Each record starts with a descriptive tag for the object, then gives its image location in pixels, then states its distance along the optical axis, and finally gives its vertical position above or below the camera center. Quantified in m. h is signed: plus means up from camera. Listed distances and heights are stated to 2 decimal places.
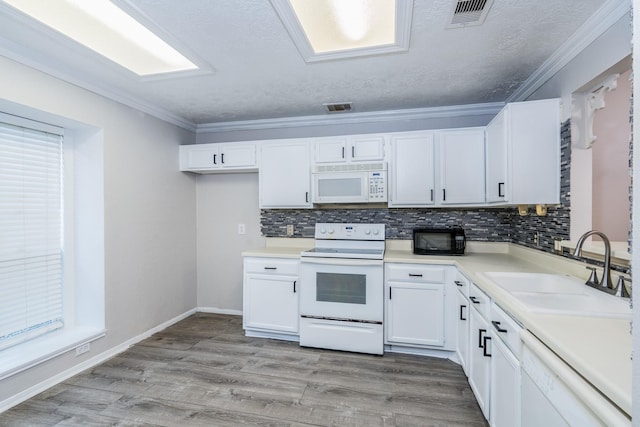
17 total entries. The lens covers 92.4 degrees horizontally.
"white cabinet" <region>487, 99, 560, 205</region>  2.08 +0.40
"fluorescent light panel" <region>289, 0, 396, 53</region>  1.75 +1.15
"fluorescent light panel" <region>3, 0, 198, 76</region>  1.73 +1.15
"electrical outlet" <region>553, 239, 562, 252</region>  2.09 -0.25
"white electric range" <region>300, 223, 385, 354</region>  2.67 -0.81
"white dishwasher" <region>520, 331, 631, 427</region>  0.80 -0.58
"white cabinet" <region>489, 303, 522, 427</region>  1.35 -0.77
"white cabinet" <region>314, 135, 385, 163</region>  2.98 +0.61
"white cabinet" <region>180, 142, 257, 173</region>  3.30 +0.59
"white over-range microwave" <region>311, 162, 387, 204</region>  2.95 +0.27
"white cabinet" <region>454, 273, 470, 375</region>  2.23 -0.86
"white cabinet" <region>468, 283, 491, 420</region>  1.75 -0.86
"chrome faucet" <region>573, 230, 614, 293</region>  1.51 -0.26
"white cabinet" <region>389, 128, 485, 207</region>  2.78 +0.39
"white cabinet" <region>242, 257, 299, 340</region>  2.93 -0.84
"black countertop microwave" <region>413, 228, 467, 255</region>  2.81 -0.29
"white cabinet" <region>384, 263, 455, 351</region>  2.56 -0.82
